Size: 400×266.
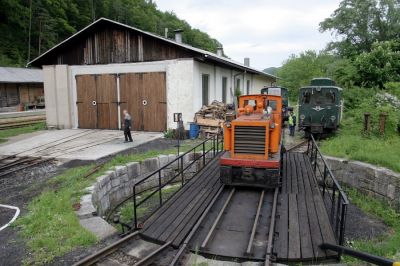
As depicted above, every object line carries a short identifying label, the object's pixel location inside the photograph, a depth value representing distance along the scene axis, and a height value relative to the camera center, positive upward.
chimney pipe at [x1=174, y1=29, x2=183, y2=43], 21.14 +4.23
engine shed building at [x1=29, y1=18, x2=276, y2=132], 16.66 +1.11
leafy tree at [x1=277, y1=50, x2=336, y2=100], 53.03 +4.46
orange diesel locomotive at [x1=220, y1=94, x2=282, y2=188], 8.12 -1.47
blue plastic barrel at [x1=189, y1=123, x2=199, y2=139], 16.12 -1.65
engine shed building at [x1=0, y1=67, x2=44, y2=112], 29.95 +0.98
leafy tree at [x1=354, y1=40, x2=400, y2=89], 22.25 +2.21
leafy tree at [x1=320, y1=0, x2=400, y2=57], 33.44 +8.33
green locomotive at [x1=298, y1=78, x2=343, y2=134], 15.55 -0.52
